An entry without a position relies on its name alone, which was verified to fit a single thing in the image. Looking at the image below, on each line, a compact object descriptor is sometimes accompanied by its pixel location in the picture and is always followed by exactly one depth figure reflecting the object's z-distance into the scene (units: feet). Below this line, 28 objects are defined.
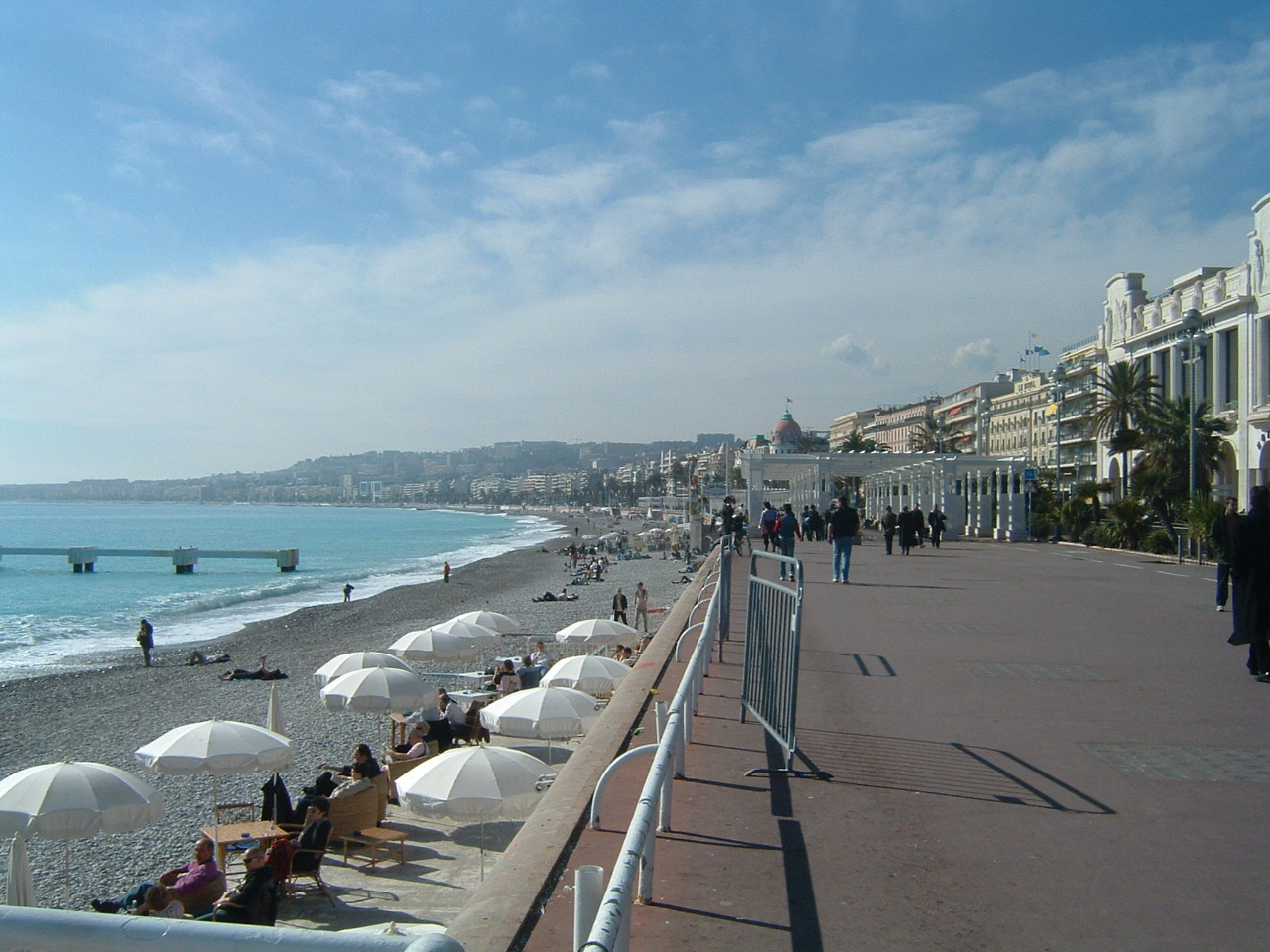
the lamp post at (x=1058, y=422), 123.44
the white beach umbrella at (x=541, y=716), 38.93
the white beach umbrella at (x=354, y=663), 53.52
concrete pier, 252.83
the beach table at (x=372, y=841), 32.73
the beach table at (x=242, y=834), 32.27
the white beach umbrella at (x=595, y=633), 64.49
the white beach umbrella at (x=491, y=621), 72.51
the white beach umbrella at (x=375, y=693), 47.16
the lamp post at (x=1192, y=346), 98.17
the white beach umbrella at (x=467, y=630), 67.82
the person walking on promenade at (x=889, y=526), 85.87
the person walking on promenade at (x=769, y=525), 73.36
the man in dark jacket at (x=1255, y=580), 29.12
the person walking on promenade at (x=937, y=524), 99.19
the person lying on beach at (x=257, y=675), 83.76
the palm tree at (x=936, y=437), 289.74
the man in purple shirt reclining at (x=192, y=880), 26.76
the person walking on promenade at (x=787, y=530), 62.13
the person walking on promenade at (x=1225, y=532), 30.25
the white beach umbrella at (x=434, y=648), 63.77
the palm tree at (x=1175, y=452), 120.47
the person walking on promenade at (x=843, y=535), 59.16
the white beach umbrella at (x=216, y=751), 35.99
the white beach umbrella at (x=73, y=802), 29.96
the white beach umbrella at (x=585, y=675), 48.11
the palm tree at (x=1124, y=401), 137.28
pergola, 116.98
